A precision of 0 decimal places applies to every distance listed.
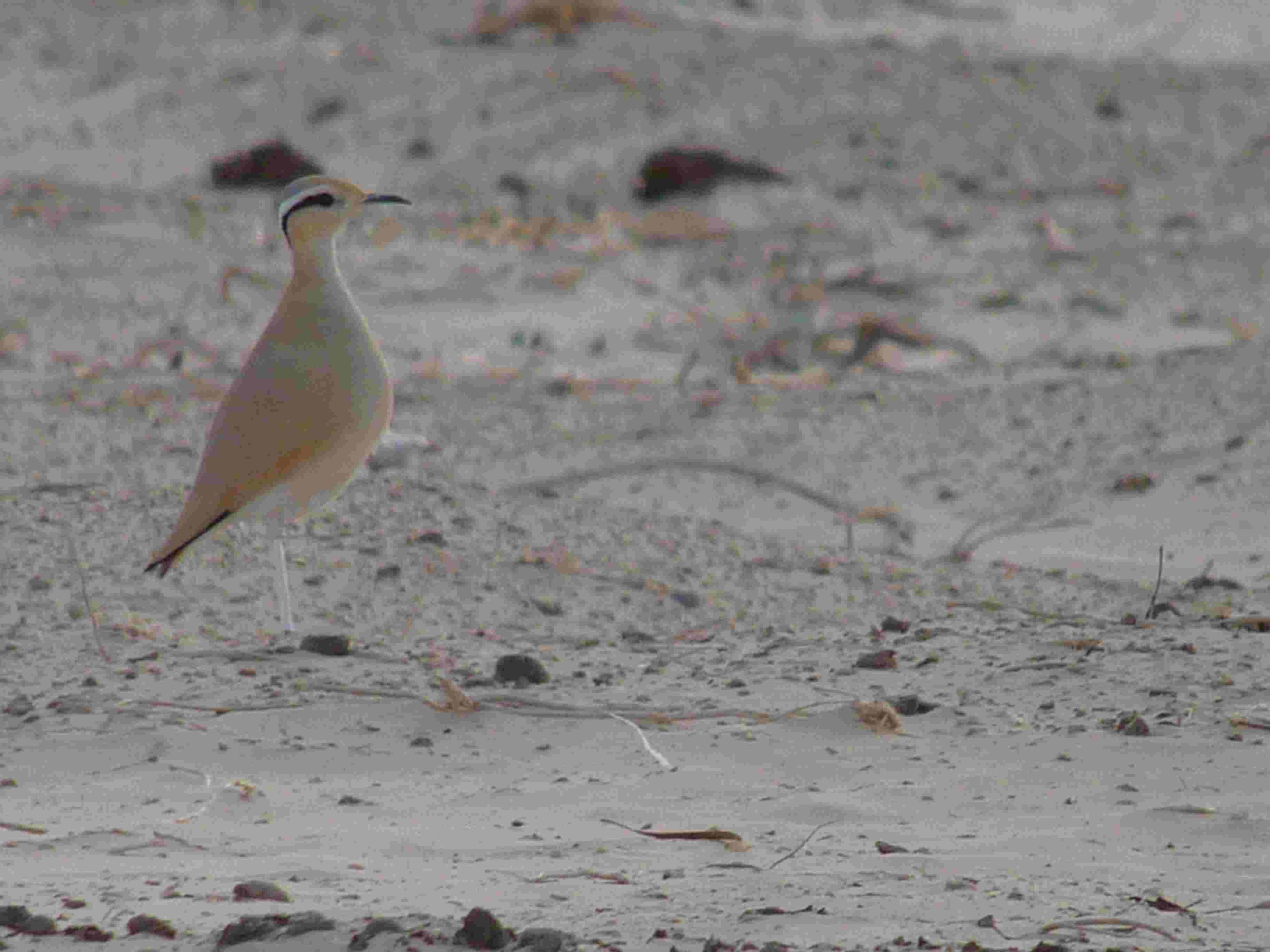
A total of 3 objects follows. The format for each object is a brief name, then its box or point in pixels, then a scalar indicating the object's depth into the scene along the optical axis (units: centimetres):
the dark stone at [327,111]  2725
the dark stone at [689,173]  2367
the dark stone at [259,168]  2377
